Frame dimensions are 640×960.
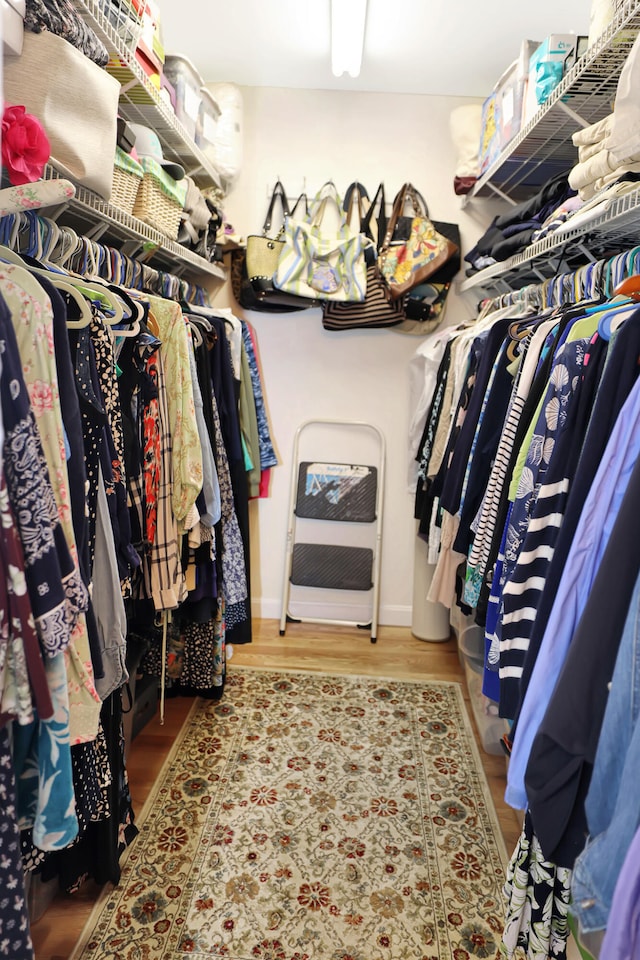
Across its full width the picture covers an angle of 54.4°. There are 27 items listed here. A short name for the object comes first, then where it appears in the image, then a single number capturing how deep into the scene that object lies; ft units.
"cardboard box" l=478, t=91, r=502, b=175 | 8.08
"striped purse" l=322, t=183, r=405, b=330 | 9.41
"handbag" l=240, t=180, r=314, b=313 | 9.30
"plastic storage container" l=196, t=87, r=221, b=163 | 8.38
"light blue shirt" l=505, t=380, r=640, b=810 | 2.93
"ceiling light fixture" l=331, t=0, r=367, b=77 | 6.68
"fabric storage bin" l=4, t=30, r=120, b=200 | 4.14
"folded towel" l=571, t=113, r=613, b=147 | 5.08
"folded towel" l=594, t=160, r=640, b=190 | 4.51
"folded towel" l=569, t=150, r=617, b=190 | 4.77
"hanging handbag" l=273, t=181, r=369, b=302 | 9.10
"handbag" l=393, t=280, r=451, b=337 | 9.64
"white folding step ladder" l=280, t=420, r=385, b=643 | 10.47
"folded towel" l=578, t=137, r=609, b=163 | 5.12
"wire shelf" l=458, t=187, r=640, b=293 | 4.43
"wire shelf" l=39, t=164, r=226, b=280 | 4.97
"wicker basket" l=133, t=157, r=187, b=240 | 6.22
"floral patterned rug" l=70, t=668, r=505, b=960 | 4.86
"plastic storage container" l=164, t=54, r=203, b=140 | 7.36
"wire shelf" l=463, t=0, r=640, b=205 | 4.68
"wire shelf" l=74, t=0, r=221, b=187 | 5.02
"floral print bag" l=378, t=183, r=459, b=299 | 9.11
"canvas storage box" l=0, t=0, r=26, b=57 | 3.85
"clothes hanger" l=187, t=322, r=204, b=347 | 6.29
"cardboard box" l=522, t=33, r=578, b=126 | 6.25
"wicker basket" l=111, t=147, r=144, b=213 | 5.63
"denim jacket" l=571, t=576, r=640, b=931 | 2.46
